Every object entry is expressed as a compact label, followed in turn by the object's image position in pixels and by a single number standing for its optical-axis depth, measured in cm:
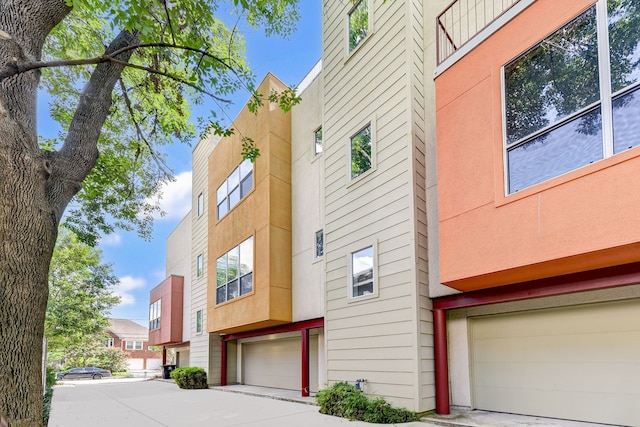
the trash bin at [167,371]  2184
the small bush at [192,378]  1476
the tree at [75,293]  2427
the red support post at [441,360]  681
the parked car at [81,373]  2774
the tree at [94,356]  3170
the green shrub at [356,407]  661
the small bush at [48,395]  839
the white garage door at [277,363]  1132
